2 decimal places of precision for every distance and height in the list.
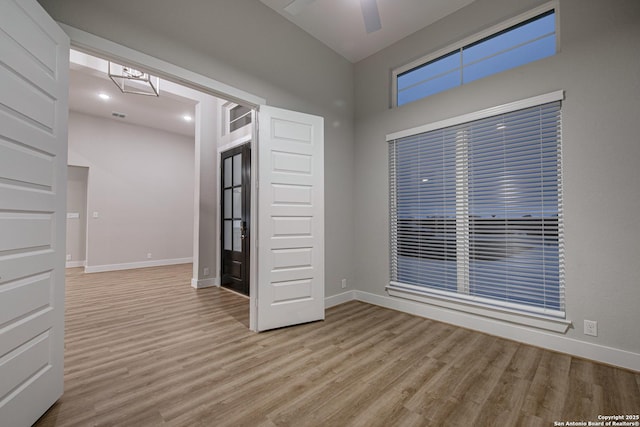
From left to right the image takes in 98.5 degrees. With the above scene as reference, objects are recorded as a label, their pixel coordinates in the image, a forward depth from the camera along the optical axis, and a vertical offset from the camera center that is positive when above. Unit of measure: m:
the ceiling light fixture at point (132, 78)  3.54 +2.10
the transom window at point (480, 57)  2.70 +1.83
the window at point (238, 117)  4.55 +1.74
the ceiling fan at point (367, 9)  1.89 +1.49
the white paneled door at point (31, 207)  1.40 +0.06
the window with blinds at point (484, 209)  2.56 +0.12
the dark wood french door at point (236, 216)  4.36 +0.04
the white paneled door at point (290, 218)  2.95 +0.01
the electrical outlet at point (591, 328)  2.31 -0.91
